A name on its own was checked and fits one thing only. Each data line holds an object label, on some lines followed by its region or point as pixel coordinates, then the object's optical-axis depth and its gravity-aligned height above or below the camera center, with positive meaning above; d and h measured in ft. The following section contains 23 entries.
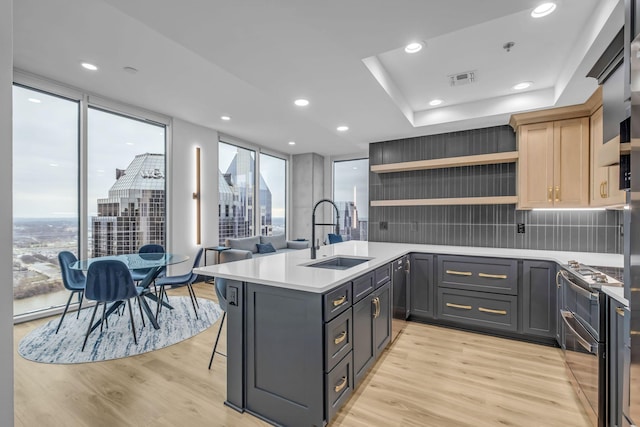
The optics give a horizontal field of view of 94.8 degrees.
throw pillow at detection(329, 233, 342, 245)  16.26 -1.49
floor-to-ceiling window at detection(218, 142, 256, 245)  19.88 +1.52
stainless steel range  5.52 -2.54
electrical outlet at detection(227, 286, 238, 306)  6.35 -1.81
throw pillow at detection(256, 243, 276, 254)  20.19 -2.49
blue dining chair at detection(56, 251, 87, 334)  10.28 -2.32
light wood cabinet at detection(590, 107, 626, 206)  7.62 +0.95
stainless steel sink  9.03 -1.57
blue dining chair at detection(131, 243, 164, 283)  12.83 -1.78
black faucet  8.75 -0.81
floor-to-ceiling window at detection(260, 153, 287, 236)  23.35 +1.48
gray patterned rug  8.57 -4.17
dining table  10.07 -1.83
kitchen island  5.54 -2.58
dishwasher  9.67 -2.90
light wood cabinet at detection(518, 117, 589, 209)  9.52 +1.66
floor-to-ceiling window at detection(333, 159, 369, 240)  24.17 +1.62
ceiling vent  9.28 +4.36
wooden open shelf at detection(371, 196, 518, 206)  11.14 +0.48
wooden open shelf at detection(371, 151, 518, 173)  11.11 +2.08
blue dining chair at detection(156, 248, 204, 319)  11.64 -2.80
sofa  16.78 -2.33
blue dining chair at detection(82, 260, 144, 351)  8.96 -2.18
